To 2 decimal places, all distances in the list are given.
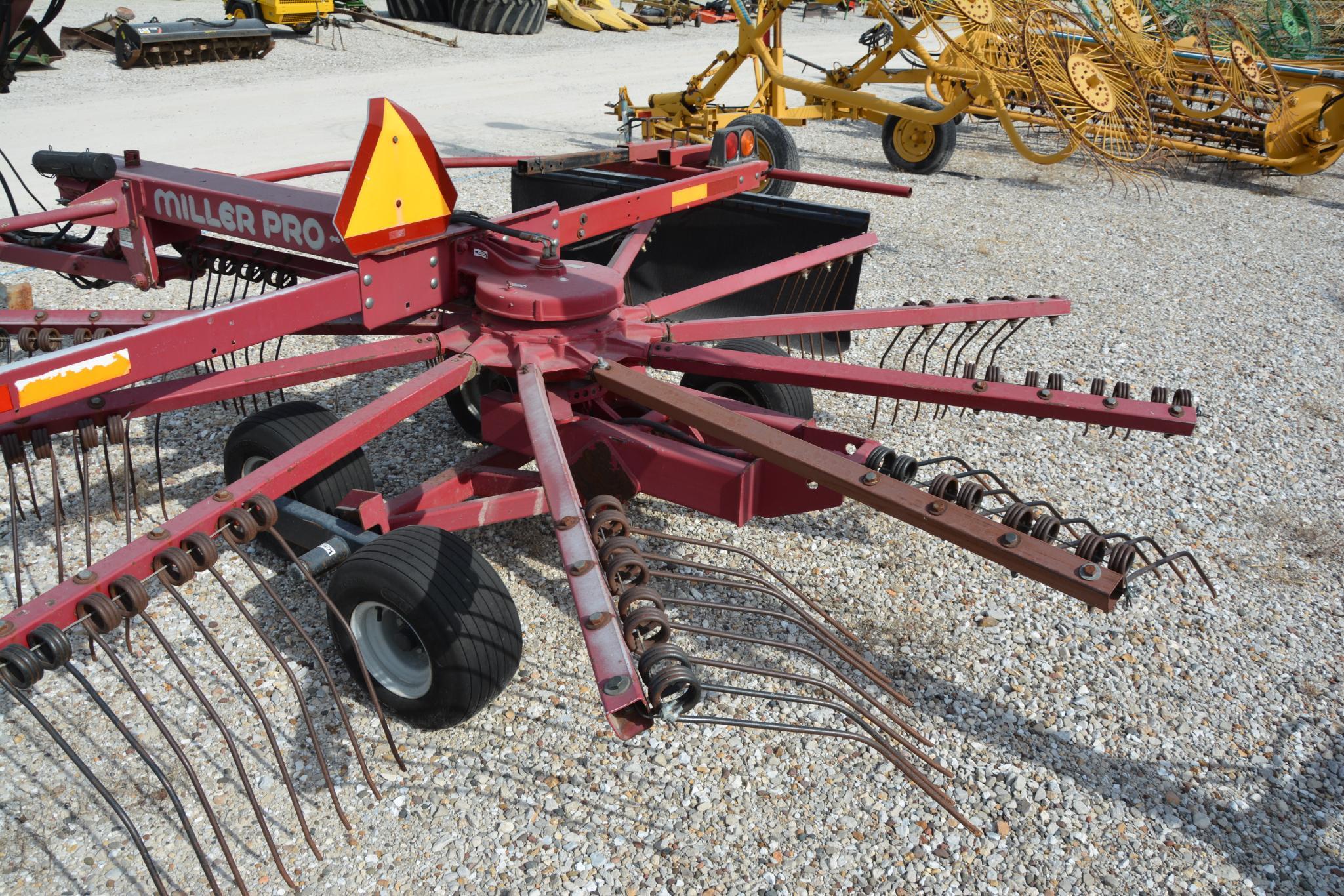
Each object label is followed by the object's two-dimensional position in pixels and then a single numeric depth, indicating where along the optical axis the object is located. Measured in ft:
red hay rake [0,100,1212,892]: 6.55
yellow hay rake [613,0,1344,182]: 24.94
